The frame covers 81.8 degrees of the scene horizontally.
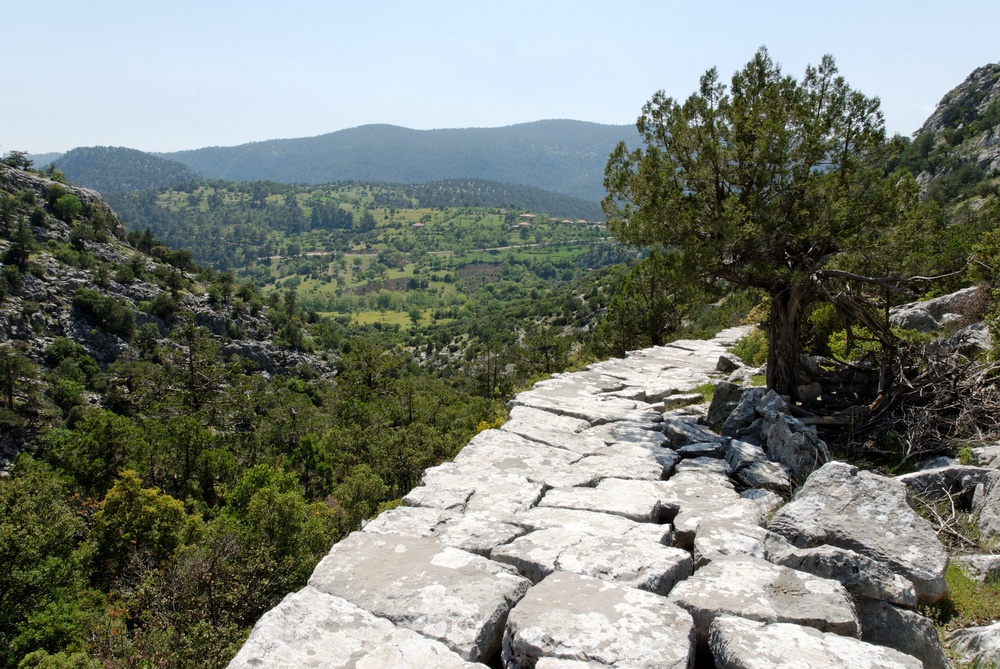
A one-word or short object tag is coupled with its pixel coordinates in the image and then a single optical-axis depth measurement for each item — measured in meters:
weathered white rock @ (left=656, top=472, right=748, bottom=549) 4.23
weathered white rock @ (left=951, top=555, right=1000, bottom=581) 3.65
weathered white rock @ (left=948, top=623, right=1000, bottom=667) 2.87
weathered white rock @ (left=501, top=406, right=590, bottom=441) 7.04
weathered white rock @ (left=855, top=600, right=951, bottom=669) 2.98
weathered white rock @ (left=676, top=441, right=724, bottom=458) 6.00
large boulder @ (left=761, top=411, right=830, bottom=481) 5.55
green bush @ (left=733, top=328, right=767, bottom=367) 10.34
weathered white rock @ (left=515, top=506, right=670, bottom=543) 4.20
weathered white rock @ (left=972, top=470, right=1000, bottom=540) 4.11
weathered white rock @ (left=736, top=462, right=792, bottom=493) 5.12
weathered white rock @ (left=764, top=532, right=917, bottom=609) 3.21
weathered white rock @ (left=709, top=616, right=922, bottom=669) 2.58
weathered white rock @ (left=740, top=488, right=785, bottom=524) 4.48
